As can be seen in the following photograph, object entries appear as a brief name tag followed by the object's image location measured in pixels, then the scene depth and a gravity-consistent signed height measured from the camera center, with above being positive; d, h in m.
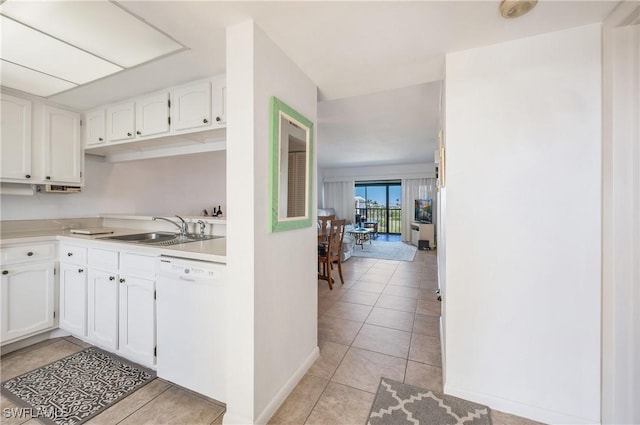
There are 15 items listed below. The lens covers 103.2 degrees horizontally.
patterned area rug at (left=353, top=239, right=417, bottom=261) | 6.00 -1.02
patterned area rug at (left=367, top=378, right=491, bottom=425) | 1.45 -1.20
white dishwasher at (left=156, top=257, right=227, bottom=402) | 1.48 -0.70
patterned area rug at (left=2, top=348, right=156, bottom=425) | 1.50 -1.18
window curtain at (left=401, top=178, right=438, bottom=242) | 7.71 +0.51
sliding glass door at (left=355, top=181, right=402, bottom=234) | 8.88 +0.24
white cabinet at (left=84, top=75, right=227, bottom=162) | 1.90 +0.76
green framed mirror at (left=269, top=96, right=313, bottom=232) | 1.48 +0.29
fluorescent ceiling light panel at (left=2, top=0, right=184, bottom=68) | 1.30 +1.04
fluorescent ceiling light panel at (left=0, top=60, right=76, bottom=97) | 1.92 +1.07
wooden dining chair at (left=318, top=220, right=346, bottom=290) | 3.84 -0.60
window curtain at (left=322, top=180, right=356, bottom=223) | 8.72 +0.48
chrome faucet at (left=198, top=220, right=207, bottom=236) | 2.36 -0.13
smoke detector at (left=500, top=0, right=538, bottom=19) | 1.16 +0.96
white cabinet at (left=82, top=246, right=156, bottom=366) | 1.75 -0.69
